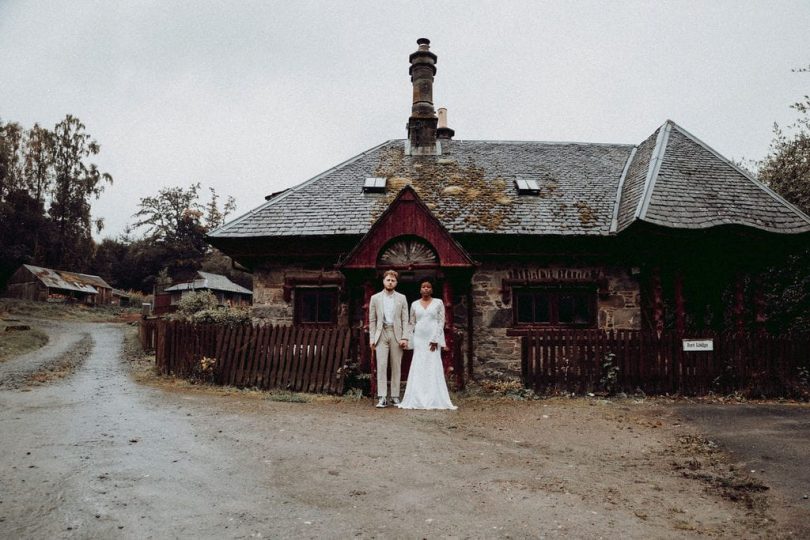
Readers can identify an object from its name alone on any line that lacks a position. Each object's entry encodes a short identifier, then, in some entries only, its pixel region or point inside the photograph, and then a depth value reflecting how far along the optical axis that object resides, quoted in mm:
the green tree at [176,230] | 51231
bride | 8289
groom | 8500
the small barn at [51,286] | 39406
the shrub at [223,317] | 12727
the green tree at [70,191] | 45156
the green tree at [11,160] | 41156
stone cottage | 10125
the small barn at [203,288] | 39128
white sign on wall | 9477
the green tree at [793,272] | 12234
